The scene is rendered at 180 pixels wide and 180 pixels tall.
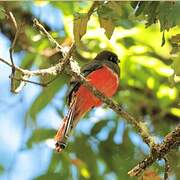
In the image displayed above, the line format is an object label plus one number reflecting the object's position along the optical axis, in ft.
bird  16.81
